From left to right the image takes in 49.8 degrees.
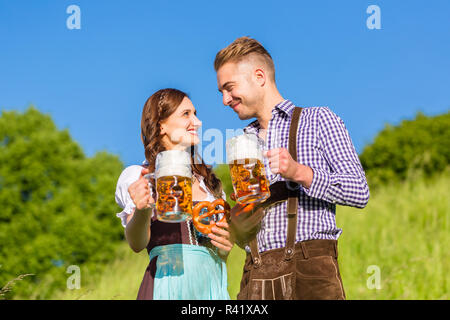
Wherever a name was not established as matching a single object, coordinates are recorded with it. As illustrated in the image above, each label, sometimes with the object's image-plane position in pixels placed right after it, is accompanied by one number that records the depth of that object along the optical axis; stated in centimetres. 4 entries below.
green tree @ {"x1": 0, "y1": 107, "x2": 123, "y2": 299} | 1666
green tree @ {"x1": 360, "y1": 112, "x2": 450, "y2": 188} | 1577
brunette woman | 262
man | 222
